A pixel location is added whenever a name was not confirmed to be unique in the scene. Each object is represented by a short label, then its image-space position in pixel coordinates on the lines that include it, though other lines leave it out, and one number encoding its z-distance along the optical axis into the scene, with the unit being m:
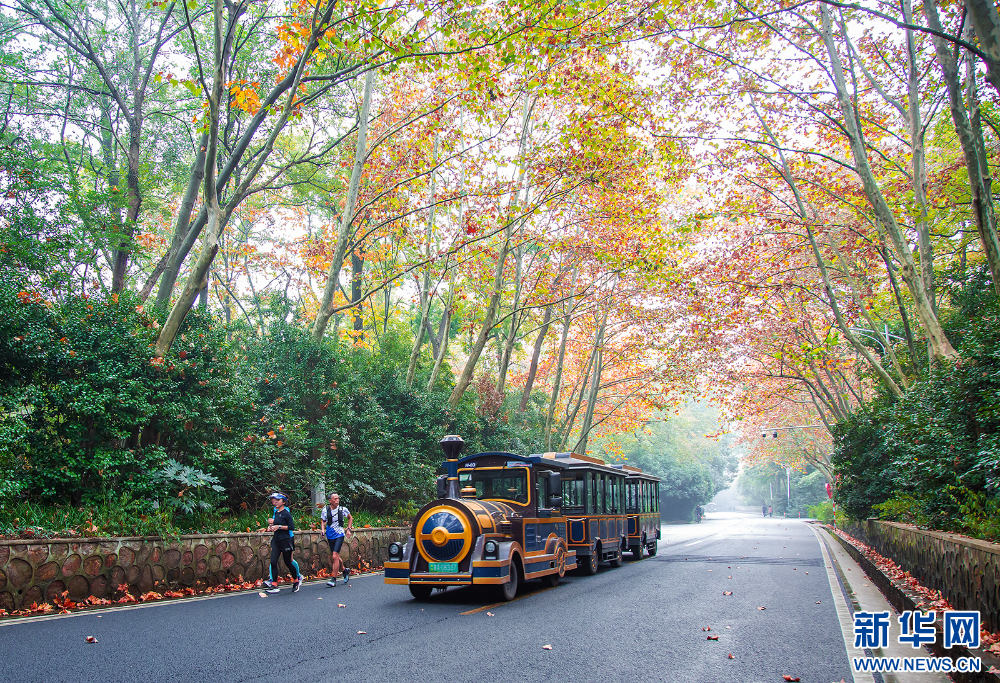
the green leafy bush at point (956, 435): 8.48
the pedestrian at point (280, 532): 10.86
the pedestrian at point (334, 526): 12.64
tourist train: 10.20
